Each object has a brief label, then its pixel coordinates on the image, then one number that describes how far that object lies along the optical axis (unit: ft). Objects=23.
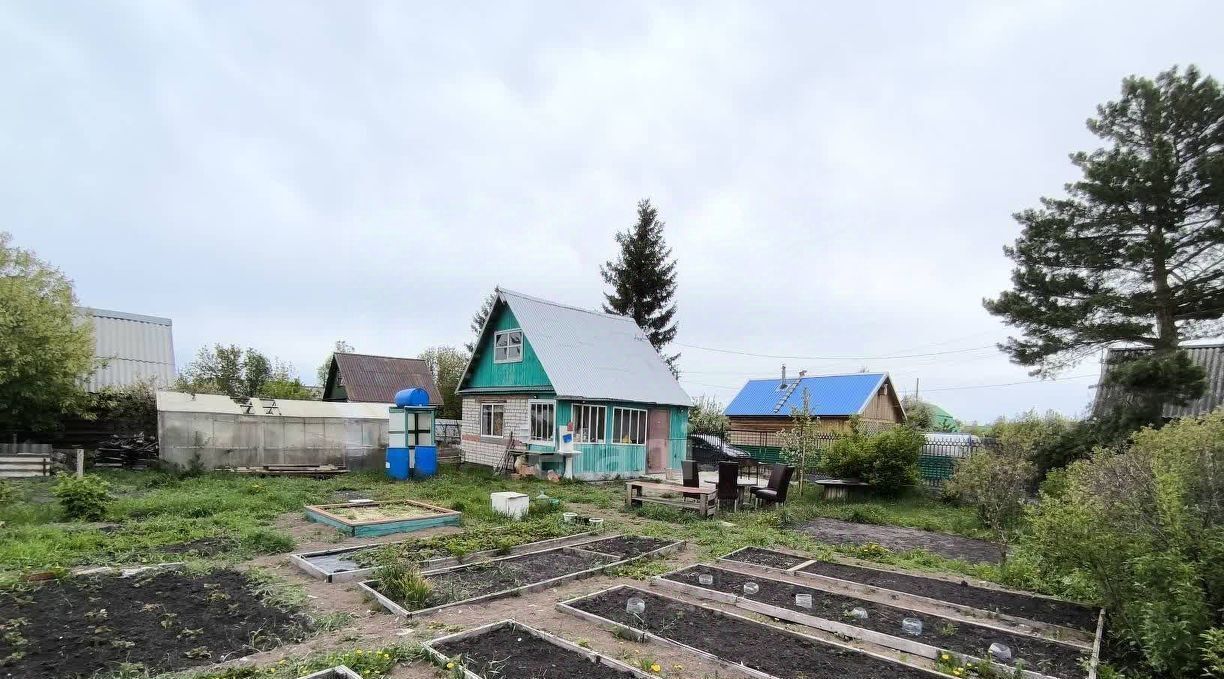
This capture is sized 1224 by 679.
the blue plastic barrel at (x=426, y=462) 59.72
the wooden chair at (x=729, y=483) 42.01
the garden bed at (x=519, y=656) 14.28
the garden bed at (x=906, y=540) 31.12
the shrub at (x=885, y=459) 50.70
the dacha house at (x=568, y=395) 62.08
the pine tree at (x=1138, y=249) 46.03
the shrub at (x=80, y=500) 32.73
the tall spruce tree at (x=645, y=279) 116.37
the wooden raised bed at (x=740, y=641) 14.76
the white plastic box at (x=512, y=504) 36.26
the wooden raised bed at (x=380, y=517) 31.94
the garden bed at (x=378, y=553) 23.24
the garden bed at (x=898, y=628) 15.67
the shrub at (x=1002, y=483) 28.94
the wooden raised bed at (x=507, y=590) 18.86
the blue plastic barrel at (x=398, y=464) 58.85
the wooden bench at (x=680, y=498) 39.60
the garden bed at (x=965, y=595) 19.33
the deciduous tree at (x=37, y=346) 45.88
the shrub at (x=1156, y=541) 13.96
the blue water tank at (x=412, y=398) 59.36
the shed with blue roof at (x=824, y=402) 92.17
